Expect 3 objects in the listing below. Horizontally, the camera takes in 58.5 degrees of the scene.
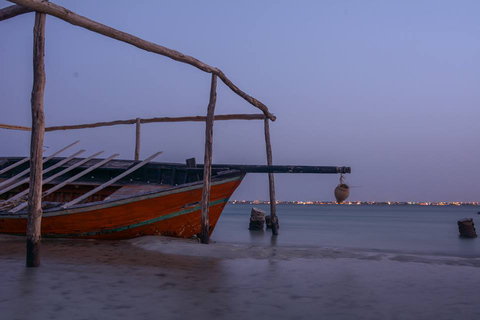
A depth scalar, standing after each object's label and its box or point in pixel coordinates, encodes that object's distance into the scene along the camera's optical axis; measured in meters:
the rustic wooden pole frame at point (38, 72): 5.94
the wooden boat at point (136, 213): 8.66
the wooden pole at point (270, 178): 12.66
